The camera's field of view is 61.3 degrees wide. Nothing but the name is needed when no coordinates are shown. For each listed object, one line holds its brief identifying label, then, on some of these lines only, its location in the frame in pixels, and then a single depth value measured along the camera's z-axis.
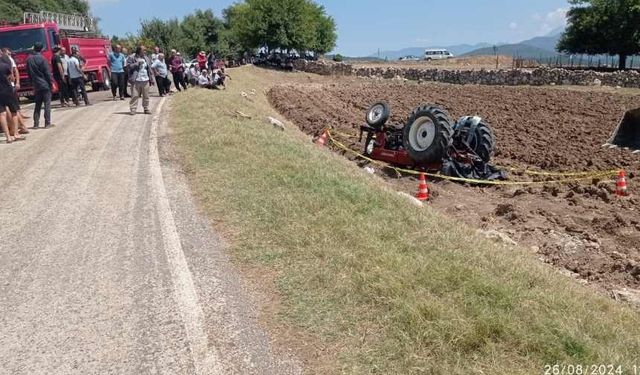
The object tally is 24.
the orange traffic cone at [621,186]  8.90
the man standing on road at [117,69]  16.22
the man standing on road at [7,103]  10.04
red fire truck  17.58
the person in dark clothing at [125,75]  16.50
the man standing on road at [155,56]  17.03
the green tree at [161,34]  61.69
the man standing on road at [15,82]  10.31
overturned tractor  10.14
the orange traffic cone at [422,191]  8.83
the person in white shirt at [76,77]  15.48
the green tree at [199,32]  65.92
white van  74.44
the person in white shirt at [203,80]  20.19
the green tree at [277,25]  48.16
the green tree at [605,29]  41.34
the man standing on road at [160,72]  17.08
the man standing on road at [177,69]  18.72
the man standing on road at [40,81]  11.24
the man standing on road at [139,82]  13.58
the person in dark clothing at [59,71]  14.82
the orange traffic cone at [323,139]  13.88
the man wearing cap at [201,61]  20.95
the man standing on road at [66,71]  15.41
